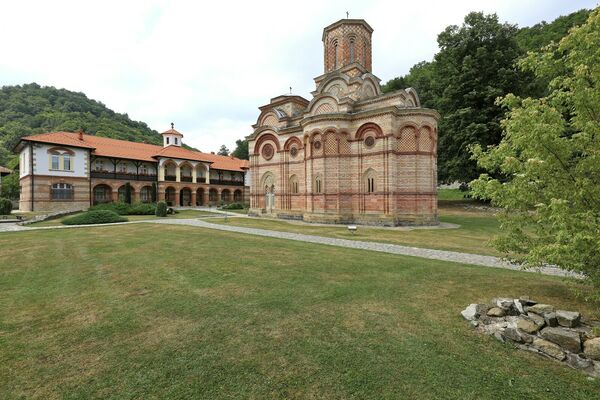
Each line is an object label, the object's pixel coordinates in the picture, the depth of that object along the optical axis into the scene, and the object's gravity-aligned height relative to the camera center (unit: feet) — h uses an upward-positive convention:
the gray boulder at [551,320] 14.23 -6.36
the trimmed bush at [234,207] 125.79 -2.58
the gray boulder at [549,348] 12.50 -7.10
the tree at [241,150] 250.82 +48.60
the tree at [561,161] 13.33 +2.09
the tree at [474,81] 91.50 +41.32
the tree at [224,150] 364.01 +69.56
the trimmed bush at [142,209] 93.12 -2.47
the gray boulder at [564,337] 12.65 -6.68
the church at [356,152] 65.05 +12.55
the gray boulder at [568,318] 13.97 -6.22
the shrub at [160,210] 87.66 -2.62
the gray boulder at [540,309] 15.16 -6.21
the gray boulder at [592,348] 12.12 -6.81
